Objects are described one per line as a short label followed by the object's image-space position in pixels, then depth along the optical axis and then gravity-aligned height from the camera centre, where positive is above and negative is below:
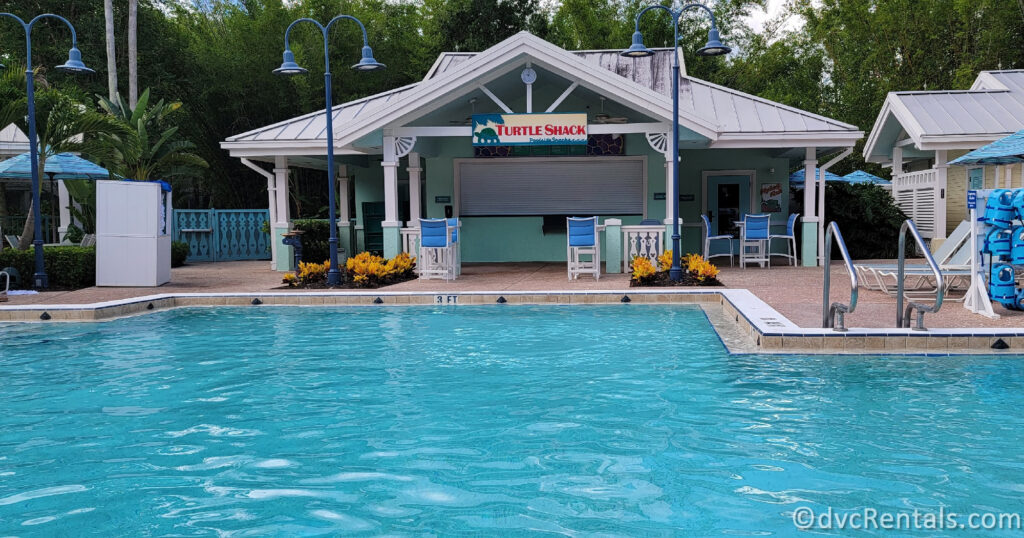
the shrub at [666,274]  12.18 -0.53
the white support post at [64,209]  20.38 +0.92
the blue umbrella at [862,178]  22.88 +1.77
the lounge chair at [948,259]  10.51 -0.31
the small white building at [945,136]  15.74 +2.07
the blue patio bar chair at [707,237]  14.80 +0.04
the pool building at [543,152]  13.84 +1.78
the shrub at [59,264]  13.52 -0.32
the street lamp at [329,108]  12.30 +2.13
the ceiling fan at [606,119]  15.32 +2.35
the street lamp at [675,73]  11.63 +2.43
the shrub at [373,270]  13.05 -0.47
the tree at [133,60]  24.70 +5.65
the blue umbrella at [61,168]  16.58 +1.62
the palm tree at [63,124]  14.04 +2.14
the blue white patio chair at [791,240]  15.58 -0.04
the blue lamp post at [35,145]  12.49 +1.60
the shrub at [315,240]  18.22 +0.06
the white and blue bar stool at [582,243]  13.35 -0.05
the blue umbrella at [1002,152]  10.36 +1.12
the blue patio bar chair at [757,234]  15.04 +0.08
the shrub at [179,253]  19.16 -0.22
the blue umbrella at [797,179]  19.67 +1.44
